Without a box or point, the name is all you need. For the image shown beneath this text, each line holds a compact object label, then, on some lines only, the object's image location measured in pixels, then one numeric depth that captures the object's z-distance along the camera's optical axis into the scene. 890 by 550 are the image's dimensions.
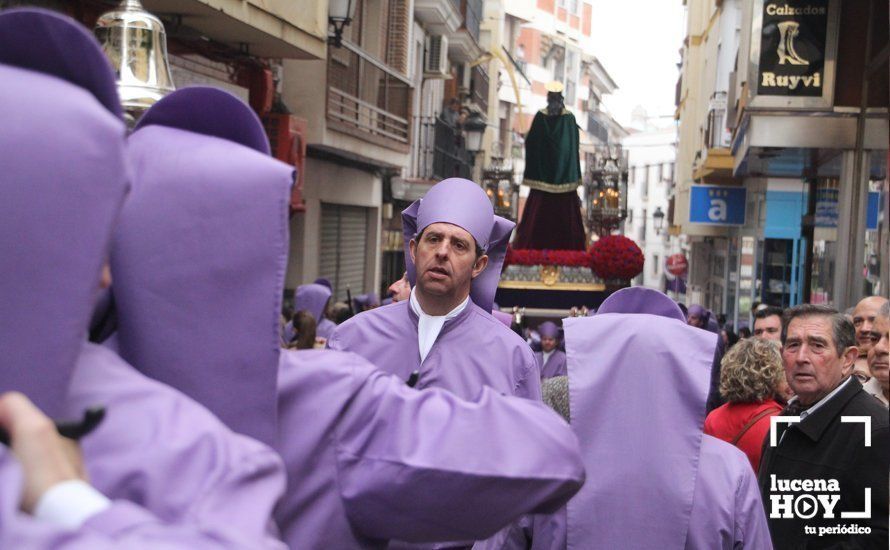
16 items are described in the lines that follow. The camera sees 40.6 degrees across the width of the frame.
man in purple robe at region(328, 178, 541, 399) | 4.42
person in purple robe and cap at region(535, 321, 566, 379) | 10.75
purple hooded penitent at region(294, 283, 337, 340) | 11.99
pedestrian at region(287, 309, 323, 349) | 9.46
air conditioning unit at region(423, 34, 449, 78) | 28.31
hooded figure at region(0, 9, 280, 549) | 1.38
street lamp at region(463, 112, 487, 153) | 23.81
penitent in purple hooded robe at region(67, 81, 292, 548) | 1.69
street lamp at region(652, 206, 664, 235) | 50.11
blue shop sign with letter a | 24.08
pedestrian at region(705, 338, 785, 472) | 5.23
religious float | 12.93
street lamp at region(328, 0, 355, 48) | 13.33
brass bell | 4.37
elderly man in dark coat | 4.01
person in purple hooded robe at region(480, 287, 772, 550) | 3.17
